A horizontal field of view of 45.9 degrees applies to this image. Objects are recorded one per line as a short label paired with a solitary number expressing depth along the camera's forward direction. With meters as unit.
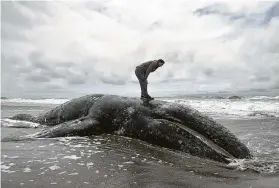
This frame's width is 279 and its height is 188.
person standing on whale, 7.49
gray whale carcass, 6.29
